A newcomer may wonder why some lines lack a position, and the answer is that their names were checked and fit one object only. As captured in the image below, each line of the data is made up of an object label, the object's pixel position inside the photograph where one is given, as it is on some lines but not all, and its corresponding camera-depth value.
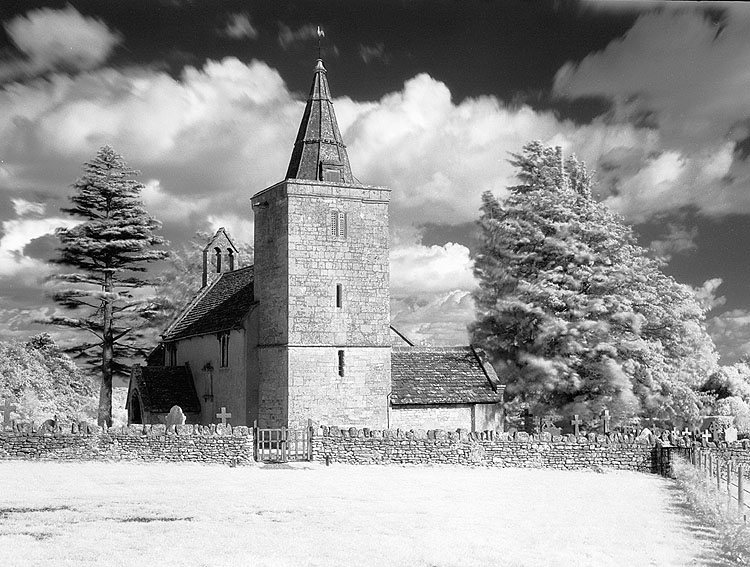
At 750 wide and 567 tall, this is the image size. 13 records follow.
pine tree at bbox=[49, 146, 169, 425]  37.16
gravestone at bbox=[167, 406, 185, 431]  27.31
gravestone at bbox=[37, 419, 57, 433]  24.75
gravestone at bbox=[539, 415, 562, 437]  26.28
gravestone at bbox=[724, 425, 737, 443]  25.27
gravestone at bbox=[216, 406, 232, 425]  27.59
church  29.73
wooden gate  25.36
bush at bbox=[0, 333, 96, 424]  36.16
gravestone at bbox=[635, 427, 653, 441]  25.30
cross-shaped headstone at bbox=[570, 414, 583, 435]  27.13
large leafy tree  31.16
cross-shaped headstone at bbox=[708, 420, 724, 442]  25.53
